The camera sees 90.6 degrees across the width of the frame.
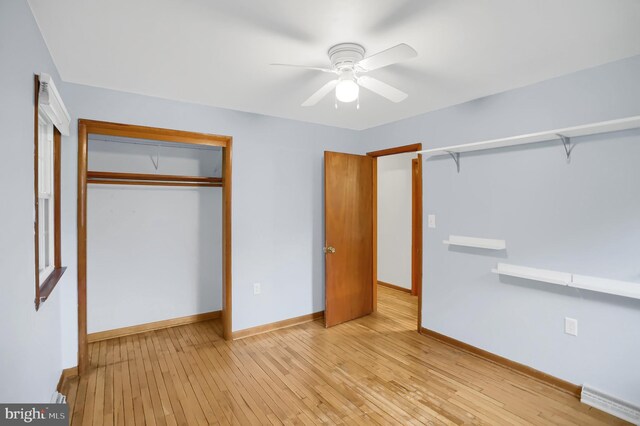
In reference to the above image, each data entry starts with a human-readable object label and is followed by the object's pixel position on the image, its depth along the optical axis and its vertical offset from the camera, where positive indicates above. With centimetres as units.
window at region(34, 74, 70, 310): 171 +24
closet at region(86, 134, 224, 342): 331 -19
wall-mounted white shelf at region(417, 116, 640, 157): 199 +58
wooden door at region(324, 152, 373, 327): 364 -25
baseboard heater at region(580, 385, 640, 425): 206 -129
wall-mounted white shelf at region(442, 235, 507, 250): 274 -26
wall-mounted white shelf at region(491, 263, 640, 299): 206 -48
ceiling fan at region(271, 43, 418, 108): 188 +88
